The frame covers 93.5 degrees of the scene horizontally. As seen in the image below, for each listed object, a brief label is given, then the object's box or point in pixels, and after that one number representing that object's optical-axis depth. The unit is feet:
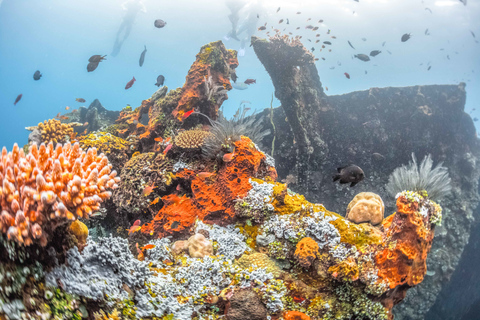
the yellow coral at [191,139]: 16.92
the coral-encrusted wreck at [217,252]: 6.70
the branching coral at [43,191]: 5.54
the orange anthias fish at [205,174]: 15.12
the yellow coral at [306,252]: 10.98
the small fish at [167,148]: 17.31
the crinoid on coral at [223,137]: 15.70
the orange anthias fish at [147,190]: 15.44
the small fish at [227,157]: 14.57
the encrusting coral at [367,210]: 13.35
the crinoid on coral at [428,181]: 12.05
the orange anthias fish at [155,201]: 16.02
